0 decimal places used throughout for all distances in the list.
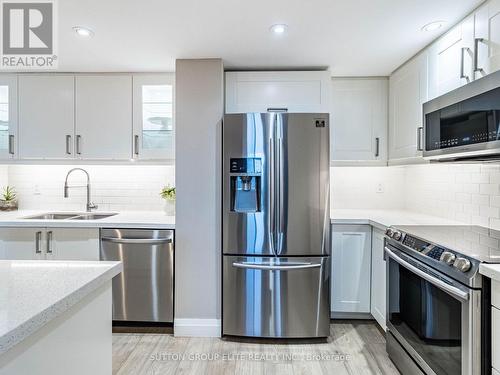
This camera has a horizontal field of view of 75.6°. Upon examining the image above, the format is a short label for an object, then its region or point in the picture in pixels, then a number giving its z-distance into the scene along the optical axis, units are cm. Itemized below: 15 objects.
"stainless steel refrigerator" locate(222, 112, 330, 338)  244
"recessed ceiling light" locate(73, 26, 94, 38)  210
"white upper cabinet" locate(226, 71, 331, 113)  277
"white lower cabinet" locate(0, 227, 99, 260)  262
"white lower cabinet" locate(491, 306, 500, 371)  127
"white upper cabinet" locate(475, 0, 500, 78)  163
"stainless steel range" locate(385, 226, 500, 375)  135
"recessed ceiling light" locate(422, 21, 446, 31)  200
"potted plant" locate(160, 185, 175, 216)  298
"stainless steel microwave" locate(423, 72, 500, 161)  148
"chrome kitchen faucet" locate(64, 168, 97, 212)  316
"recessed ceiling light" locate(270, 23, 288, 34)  203
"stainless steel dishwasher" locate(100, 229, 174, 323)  260
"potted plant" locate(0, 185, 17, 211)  318
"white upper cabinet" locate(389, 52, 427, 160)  242
